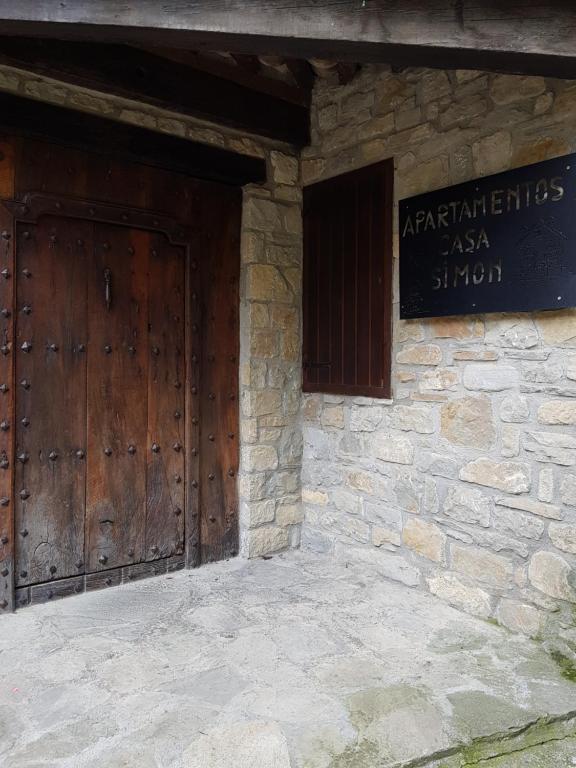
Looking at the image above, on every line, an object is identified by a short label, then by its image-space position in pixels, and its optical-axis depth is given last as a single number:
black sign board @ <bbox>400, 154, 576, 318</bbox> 2.22
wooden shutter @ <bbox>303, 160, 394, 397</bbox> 2.96
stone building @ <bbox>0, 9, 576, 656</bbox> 2.33
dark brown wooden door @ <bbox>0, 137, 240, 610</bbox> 2.57
